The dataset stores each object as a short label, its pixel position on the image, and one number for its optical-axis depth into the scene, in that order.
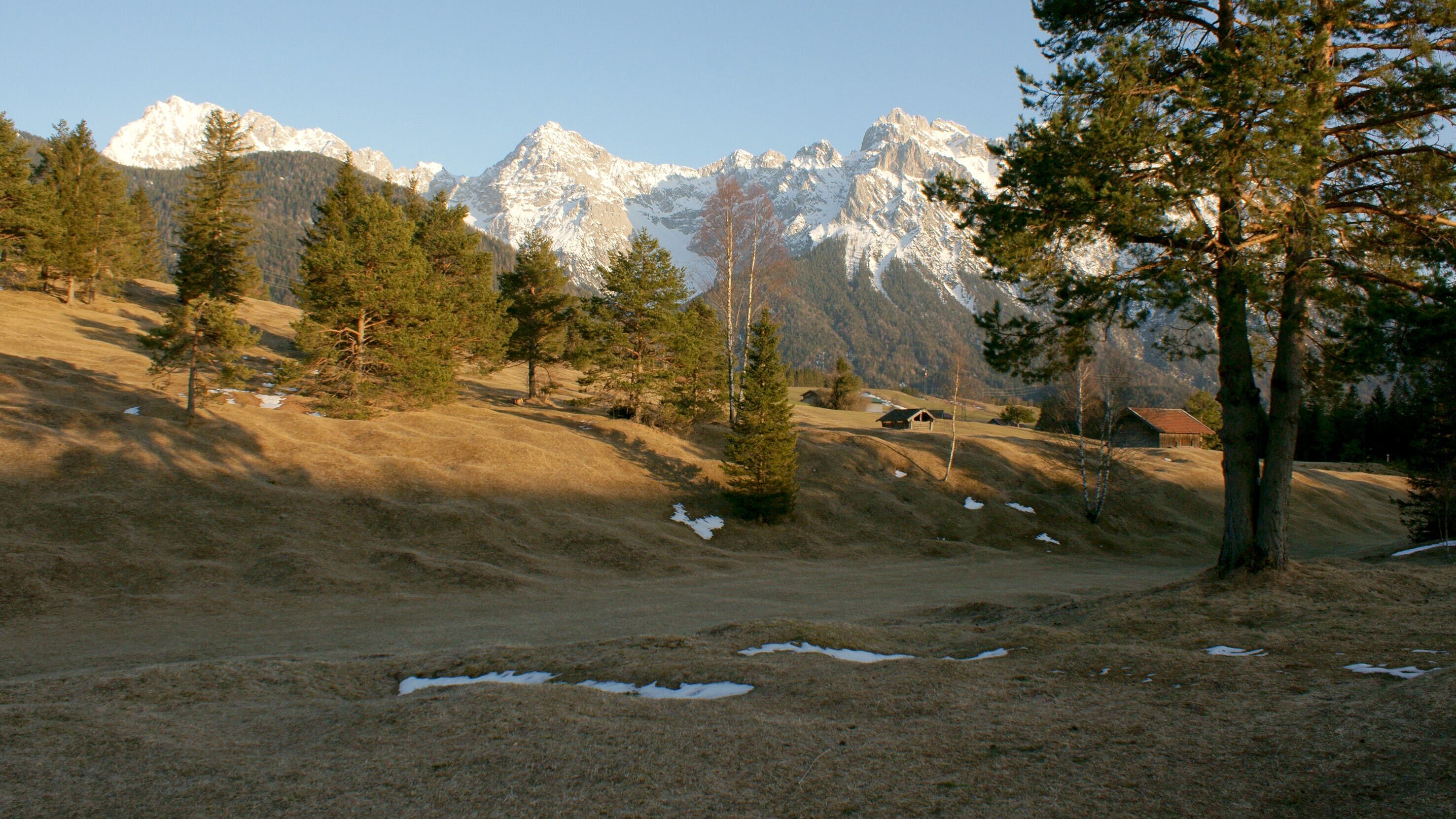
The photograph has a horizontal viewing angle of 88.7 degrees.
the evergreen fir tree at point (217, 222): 47.59
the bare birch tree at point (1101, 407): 31.69
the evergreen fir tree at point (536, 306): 43.00
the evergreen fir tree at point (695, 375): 37.77
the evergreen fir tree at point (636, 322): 37.66
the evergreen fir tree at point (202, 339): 25.69
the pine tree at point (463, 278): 38.09
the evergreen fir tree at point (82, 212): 46.28
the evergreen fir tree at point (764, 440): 30.88
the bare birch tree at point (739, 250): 36.66
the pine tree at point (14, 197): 40.09
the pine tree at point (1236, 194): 10.69
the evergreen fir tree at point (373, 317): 31.03
